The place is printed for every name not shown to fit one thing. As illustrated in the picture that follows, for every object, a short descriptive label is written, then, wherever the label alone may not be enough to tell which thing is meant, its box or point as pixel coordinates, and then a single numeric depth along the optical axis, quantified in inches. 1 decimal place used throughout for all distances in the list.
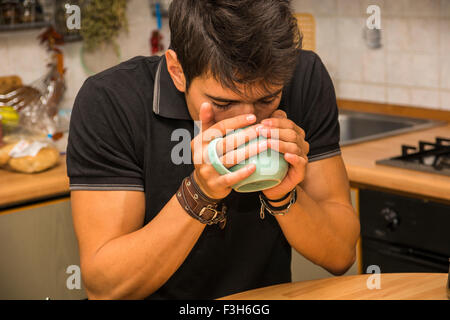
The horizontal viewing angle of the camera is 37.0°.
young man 43.8
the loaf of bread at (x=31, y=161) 82.4
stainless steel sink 96.9
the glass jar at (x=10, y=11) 96.9
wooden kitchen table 44.9
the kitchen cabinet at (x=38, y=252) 77.1
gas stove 75.9
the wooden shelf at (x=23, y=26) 96.6
